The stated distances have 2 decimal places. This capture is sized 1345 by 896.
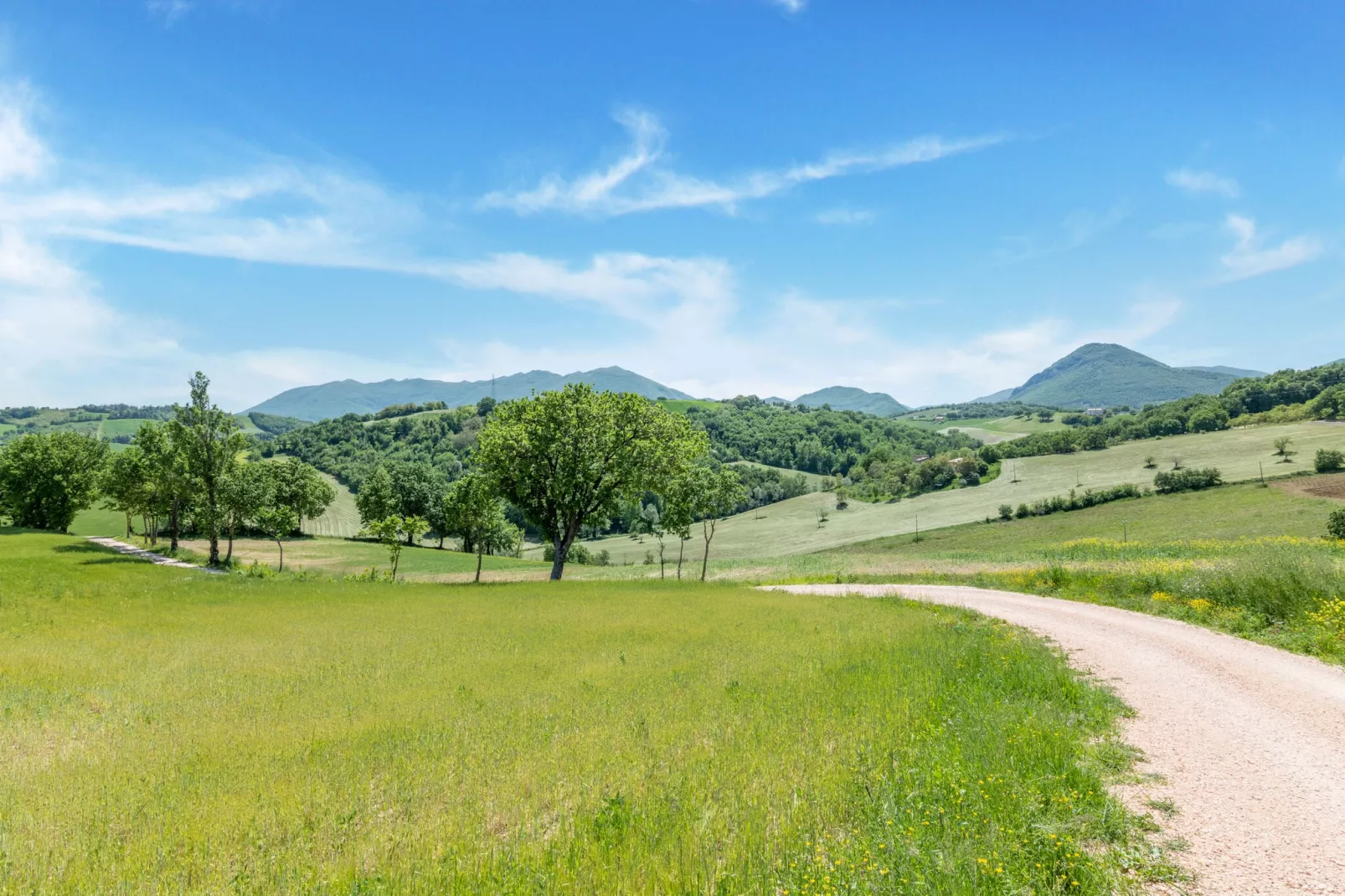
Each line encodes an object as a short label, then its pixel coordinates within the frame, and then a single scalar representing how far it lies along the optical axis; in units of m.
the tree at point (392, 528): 52.53
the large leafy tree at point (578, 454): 45.12
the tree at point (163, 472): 53.75
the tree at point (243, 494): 55.23
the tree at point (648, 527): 47.62
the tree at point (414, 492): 104.31
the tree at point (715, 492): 45.09
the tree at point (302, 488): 91.59
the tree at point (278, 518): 56.81
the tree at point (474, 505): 49.00
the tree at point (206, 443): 51.38
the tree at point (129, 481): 66.38
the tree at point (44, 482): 81.06
